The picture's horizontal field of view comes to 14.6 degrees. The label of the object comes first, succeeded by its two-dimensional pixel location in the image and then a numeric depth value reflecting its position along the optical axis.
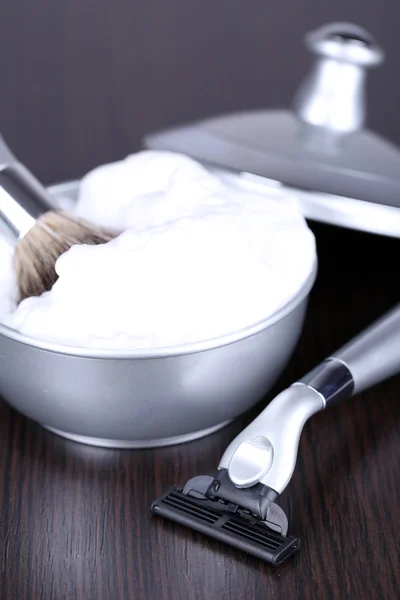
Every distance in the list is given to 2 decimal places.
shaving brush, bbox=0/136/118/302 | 0.45
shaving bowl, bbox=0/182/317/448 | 0.42
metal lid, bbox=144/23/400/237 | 0.50
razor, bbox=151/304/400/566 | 0.41
